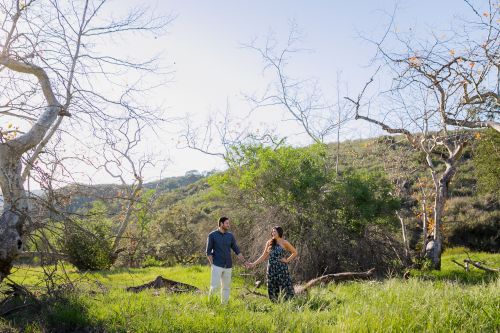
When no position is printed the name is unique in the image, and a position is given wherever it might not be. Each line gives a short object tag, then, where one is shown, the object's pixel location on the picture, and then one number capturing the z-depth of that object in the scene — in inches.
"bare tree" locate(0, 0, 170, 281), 291.1
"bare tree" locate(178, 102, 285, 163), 698.8
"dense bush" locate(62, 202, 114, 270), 735.5
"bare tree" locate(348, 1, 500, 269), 438.9
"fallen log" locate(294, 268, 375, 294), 440.2
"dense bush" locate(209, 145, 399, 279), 580.1
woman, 367.3
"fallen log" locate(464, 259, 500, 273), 561.8
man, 361.4
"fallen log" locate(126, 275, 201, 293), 415.8
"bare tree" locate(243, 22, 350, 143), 860.0
